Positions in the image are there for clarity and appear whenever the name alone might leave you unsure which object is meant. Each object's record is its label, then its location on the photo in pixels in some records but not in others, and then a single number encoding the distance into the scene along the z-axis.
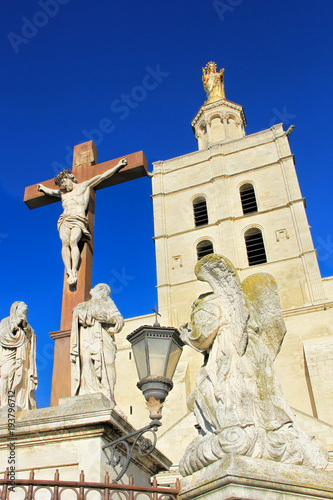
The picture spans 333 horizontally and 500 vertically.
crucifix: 6.08
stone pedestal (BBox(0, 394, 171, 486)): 4.74
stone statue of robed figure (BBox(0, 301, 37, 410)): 5.78
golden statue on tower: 38.38
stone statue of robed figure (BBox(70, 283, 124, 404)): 5.50
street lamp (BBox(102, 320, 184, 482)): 4.54
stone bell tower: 22.80
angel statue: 3.39
